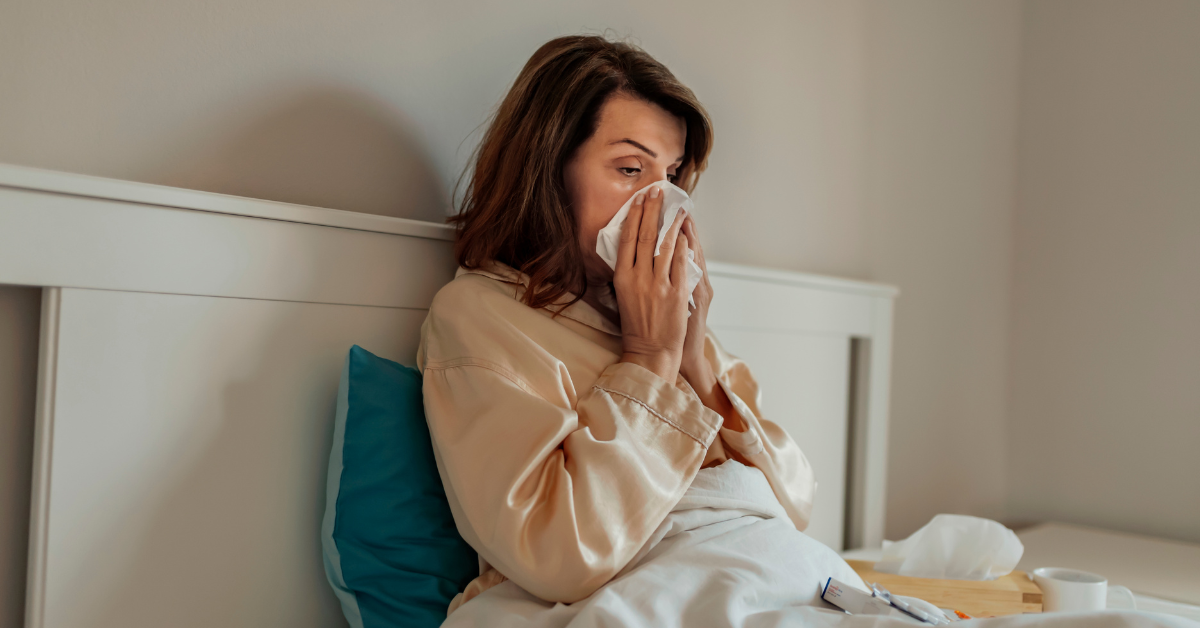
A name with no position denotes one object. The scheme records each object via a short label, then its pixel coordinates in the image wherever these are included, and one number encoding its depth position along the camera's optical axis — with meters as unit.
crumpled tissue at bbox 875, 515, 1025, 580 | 1.29
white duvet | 0.73
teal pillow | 0.85
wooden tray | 1.12
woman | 0.81
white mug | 1.08
